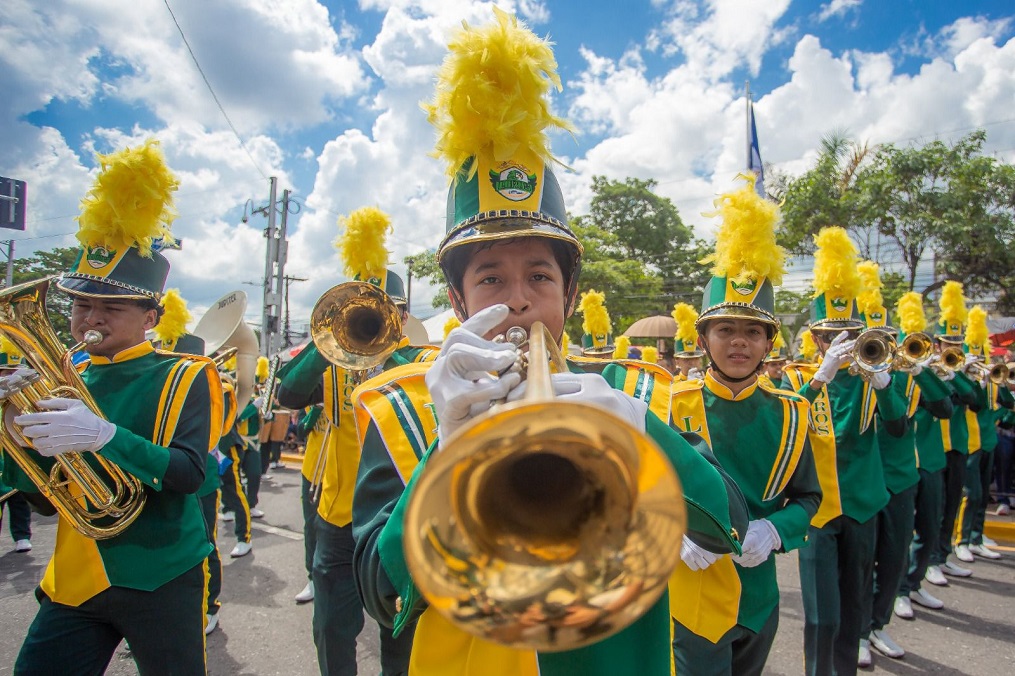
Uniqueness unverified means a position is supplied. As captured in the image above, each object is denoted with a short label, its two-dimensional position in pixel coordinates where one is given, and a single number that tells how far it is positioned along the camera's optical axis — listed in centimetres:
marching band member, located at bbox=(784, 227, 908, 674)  352
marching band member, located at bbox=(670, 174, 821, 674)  262
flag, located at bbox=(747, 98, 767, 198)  1902
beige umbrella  1396
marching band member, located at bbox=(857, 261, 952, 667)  445
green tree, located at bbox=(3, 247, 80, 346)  1525
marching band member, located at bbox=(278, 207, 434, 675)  352
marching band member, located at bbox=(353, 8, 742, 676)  122
